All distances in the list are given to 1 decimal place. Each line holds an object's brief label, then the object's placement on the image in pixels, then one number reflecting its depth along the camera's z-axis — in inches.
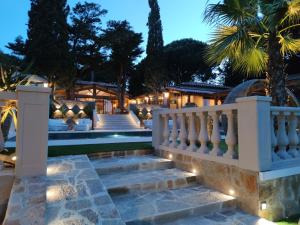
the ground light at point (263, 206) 134.5
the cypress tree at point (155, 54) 1000.2
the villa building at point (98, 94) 1061.8
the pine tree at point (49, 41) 766.5
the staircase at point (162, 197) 127.1
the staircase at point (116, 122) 717.3
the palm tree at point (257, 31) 176.1
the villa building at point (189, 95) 891.4
